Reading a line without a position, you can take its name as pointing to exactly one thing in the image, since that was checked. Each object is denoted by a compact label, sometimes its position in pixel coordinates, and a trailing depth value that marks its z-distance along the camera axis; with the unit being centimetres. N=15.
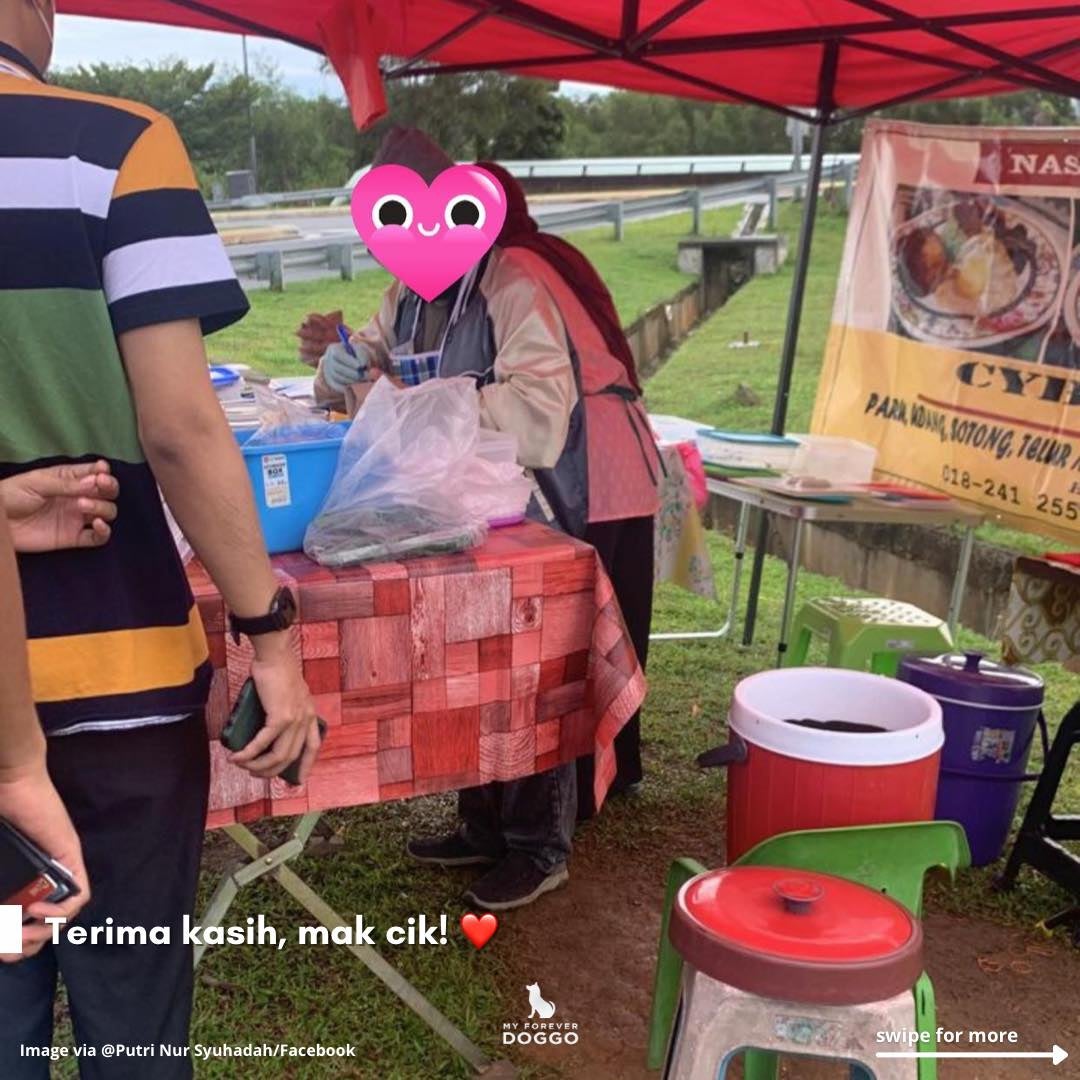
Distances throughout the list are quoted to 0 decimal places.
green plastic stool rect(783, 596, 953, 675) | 327
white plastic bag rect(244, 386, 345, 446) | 180
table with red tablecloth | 165
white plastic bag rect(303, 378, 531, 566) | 176
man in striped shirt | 103
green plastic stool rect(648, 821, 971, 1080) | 171
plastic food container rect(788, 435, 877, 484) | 401
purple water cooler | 286
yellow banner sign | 363
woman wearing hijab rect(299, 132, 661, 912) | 232
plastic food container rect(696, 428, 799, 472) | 399
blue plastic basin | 172
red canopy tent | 324
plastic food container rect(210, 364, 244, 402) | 238
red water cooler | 177
